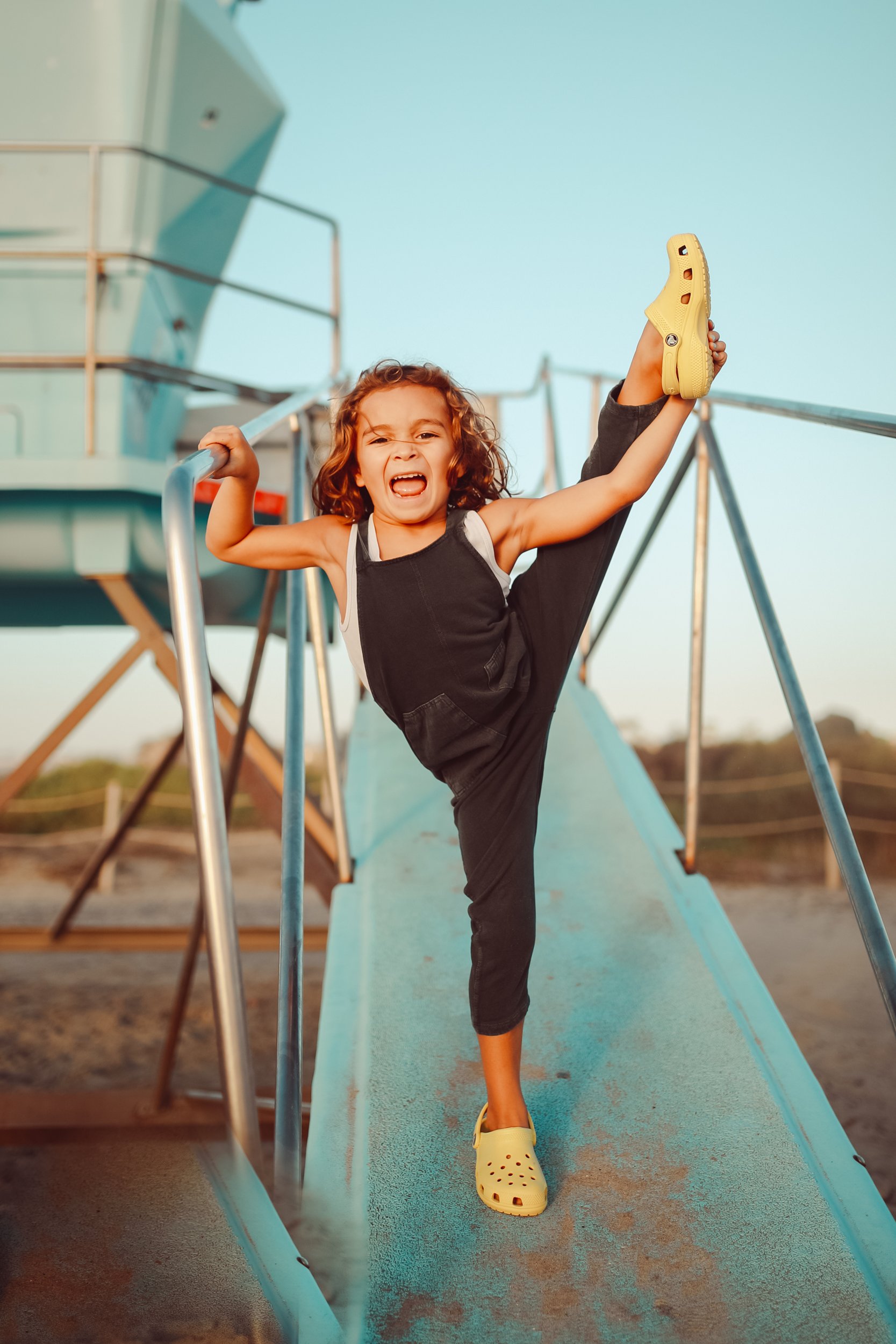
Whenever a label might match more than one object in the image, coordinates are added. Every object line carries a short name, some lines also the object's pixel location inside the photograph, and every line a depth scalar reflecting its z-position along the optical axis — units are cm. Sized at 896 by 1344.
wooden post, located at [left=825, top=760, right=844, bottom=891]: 738
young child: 101
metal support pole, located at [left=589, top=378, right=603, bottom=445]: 255
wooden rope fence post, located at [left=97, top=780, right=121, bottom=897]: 684
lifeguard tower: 80
